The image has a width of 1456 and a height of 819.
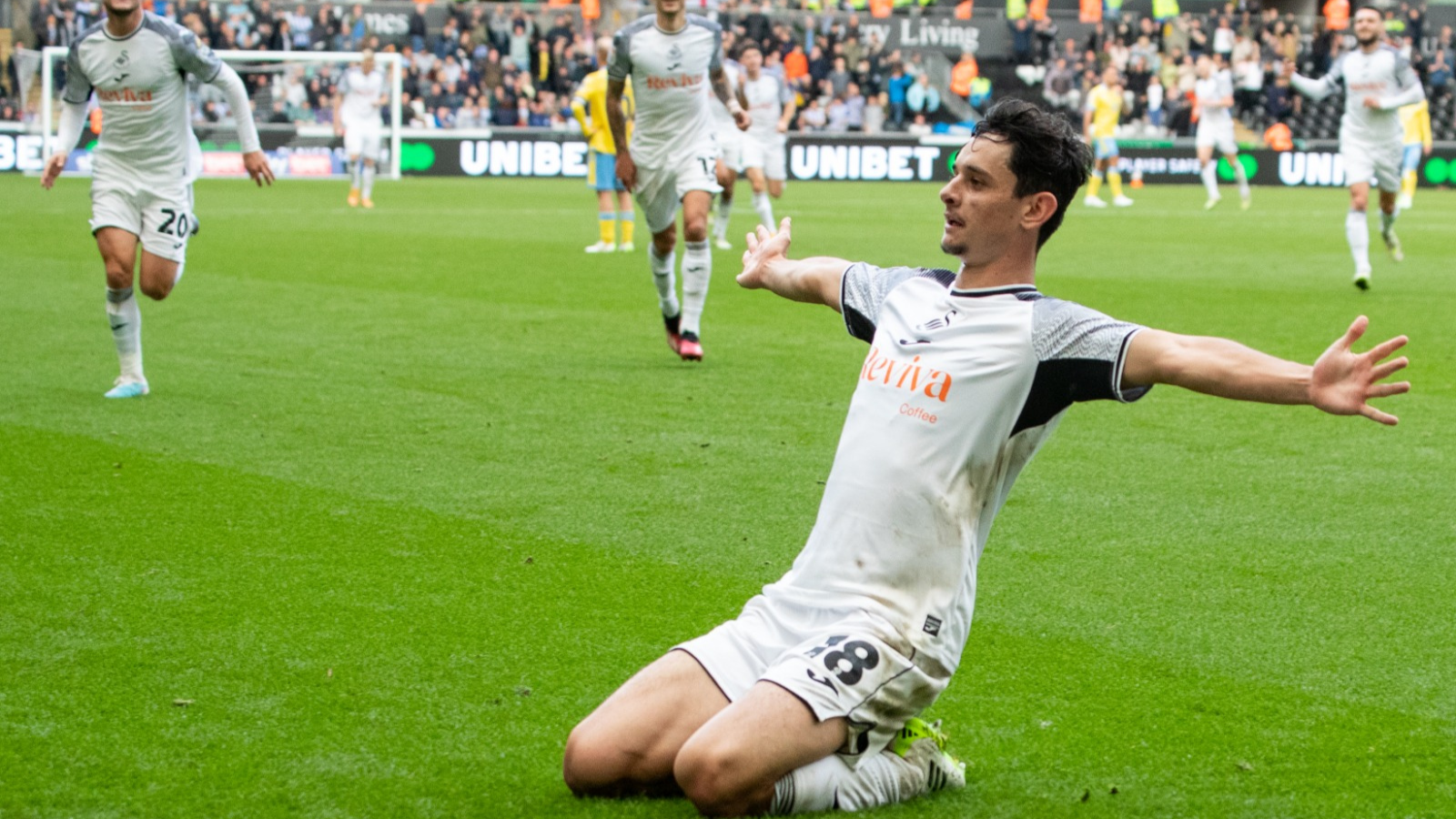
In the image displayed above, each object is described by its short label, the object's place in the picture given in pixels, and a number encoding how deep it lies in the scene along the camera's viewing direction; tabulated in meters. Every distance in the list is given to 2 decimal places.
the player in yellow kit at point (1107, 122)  30.30
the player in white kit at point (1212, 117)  29.45
